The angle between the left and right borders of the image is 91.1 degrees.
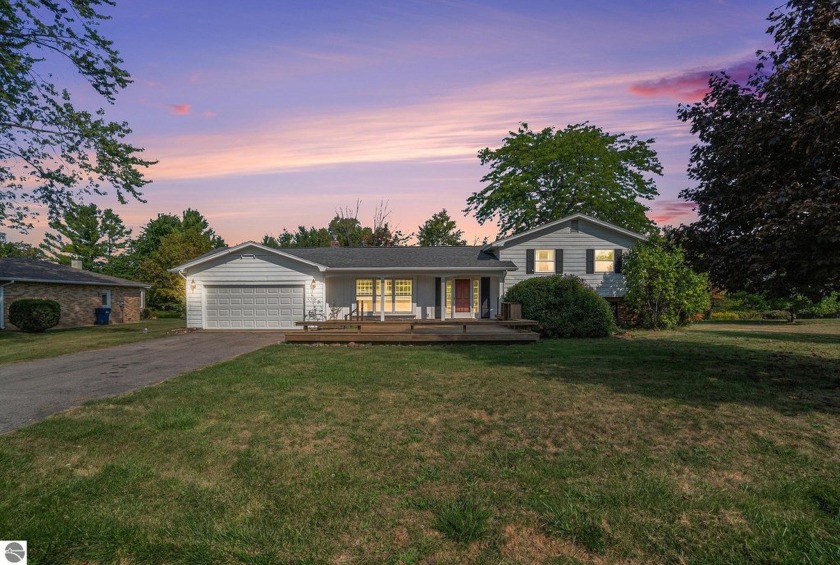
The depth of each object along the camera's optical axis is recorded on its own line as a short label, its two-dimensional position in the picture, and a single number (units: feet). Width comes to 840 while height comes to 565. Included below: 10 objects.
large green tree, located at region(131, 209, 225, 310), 113.19
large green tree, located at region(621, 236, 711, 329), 62.54
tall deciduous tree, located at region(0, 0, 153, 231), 52.70
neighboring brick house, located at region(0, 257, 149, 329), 74.64
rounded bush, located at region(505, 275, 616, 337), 54.29
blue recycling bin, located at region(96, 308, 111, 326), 89.26
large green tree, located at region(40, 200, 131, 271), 139.23
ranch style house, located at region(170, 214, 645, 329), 67.77
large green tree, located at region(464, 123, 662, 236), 104.83
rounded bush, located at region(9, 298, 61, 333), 70.13
